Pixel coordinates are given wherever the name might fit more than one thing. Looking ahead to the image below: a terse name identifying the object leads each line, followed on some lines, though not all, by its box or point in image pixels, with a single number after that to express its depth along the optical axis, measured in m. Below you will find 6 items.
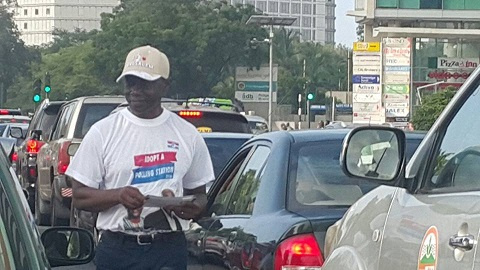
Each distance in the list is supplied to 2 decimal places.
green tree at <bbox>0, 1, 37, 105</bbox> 91.38
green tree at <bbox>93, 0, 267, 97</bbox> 71.69
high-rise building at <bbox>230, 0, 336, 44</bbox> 194.36
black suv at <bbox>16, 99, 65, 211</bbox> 18.22
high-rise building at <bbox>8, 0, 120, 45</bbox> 181.88
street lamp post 56.31
